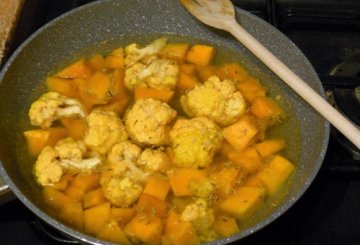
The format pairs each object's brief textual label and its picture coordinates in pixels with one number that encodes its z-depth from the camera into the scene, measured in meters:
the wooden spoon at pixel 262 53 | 0.88
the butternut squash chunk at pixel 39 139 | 1.06
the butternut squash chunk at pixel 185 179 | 0.98
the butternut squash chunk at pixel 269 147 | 1.05
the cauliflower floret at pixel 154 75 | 1.13
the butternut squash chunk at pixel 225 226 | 0.93
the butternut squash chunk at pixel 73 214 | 0.93
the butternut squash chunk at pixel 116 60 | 1.21
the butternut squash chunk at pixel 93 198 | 0.96
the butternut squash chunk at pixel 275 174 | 1.00
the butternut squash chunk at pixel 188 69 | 1.18
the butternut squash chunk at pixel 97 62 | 1.21
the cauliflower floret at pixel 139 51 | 1.21
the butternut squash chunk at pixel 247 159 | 1.02
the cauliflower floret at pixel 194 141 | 1.00
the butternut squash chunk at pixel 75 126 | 1.07
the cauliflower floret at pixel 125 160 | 0.99
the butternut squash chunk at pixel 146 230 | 0.92
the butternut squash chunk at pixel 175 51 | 1.22
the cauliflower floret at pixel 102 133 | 1.02
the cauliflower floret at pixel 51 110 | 1.07
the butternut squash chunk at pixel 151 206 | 0.95
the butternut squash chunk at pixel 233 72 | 1.18
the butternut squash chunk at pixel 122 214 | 0.94
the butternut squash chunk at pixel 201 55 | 1.22
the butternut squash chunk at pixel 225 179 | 0.98
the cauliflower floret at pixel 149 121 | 1.03
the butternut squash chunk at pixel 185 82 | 1.15
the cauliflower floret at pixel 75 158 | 1.00
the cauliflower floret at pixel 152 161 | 0.99
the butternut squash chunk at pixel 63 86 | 1.15
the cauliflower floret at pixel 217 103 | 1.08
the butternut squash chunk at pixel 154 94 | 1.13
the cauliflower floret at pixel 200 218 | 0.93
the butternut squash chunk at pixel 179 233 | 0.91
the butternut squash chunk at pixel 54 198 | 0.97
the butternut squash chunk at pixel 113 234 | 0.91
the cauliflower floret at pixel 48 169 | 0.98
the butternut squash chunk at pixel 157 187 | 0.97
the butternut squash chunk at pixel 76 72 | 1.18
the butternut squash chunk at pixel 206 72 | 1.18
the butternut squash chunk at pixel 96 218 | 0.93
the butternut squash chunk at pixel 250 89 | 1.14
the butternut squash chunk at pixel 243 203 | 0.96
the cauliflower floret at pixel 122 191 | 0.95
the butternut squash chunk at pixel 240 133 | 1.04
